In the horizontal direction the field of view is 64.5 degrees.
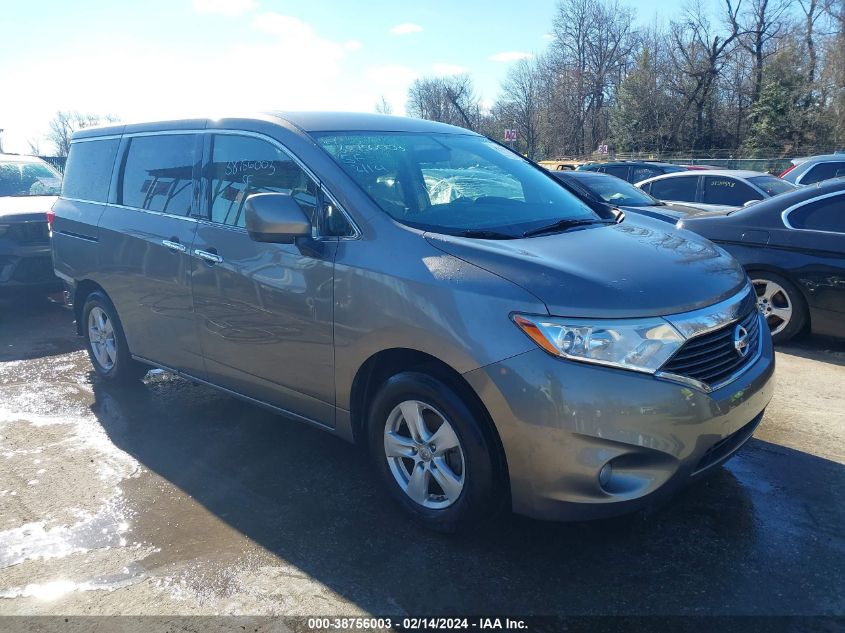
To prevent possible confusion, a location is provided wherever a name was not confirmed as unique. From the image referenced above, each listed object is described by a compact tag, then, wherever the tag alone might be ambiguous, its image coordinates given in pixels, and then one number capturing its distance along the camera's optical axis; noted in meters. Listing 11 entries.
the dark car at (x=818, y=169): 11.48
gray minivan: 2.57
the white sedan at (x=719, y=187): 9.86
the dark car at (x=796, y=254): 5.56
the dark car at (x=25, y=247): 7.02
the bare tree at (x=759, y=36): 42.59
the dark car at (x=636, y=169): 15.44
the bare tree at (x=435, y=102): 58.06
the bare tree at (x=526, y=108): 58.50
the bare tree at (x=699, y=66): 44.76
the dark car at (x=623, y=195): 8.76
